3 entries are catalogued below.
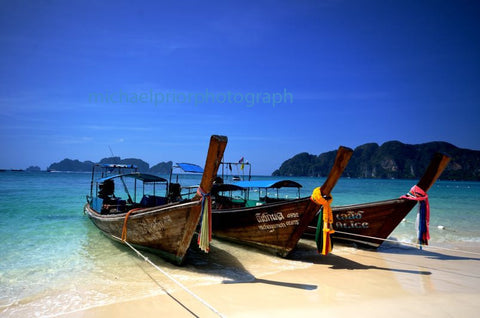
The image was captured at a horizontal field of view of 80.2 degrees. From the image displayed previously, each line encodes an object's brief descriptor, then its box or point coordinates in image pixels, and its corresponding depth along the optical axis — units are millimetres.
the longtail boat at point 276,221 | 5922
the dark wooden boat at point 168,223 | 5242
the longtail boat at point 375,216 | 6535
